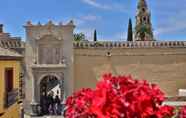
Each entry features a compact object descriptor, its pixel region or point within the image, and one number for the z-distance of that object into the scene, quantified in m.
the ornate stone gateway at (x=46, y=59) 23.06
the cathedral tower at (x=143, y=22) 40.62
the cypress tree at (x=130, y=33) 37.21
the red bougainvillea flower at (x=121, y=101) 2.04
